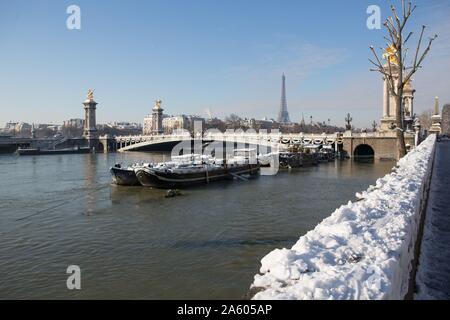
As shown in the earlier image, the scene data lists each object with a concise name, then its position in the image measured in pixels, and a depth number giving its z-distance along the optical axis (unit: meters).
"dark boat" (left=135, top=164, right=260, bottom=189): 25.50
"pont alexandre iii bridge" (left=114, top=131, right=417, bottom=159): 48.26
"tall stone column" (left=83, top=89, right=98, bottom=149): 86.00
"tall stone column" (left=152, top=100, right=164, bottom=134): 103.48
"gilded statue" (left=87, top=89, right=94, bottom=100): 91.99
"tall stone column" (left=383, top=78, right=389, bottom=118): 56.05
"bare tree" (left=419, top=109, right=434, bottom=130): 112.49
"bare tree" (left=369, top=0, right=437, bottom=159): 17.59
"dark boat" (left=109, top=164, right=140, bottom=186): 26.34
